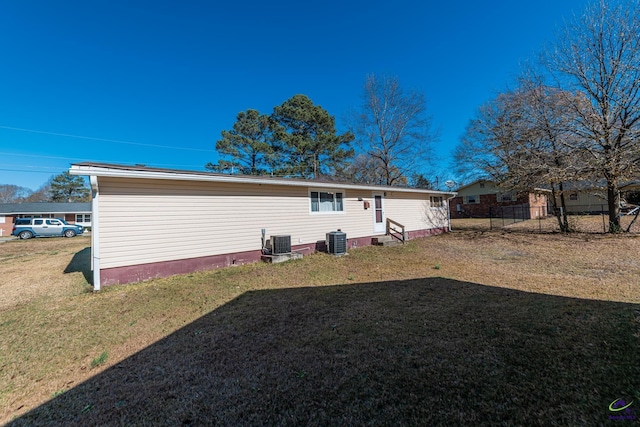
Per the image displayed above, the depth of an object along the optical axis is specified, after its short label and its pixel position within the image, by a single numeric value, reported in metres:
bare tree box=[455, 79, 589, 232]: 10.77
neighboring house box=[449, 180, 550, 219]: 21.89
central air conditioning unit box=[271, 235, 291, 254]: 7.90
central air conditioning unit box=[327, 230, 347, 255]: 9.00
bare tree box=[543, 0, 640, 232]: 9.65
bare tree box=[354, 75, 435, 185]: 20.02
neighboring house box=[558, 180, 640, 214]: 11.70
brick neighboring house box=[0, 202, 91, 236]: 24.41
